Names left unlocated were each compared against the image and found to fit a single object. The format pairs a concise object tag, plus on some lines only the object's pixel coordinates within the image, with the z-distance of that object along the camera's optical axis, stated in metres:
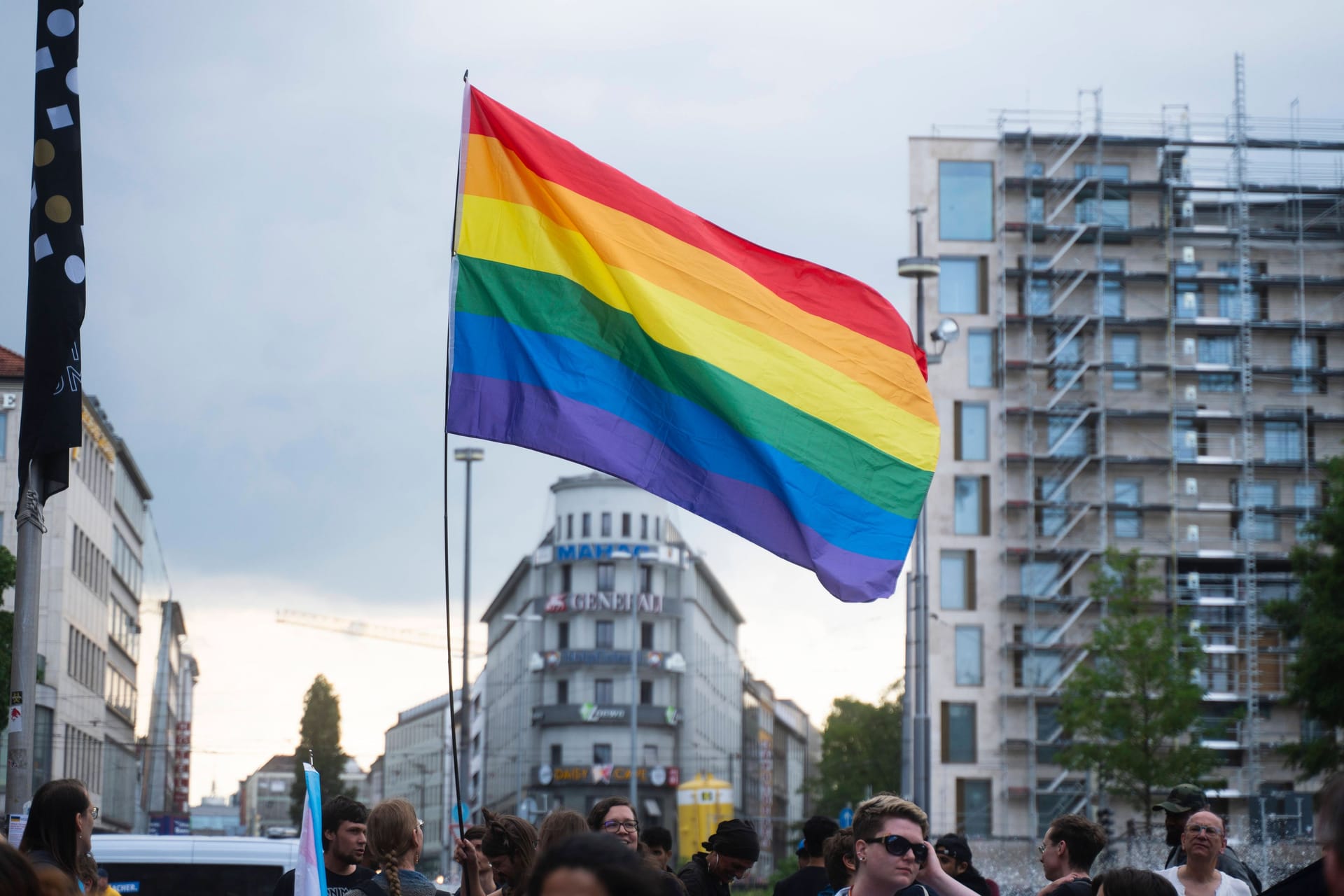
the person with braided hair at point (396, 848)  7.77
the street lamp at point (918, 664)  28.83
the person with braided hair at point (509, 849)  6.50
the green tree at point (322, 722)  140.12
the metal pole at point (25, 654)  8.37
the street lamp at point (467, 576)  47.16
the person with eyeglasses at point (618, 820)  8.20
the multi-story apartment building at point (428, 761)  138.62
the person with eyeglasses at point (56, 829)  6.29
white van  15.26
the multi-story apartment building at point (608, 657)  92.81
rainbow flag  9.39
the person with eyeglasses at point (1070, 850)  8.25
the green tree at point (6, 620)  38.28
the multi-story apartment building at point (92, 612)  63.31
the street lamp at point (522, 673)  103.50
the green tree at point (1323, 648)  44.97
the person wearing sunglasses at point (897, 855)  5.75
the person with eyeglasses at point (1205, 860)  8.24
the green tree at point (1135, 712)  51.88
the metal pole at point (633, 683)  67.75
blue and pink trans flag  6.17
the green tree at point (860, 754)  98.62
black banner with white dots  8.73
